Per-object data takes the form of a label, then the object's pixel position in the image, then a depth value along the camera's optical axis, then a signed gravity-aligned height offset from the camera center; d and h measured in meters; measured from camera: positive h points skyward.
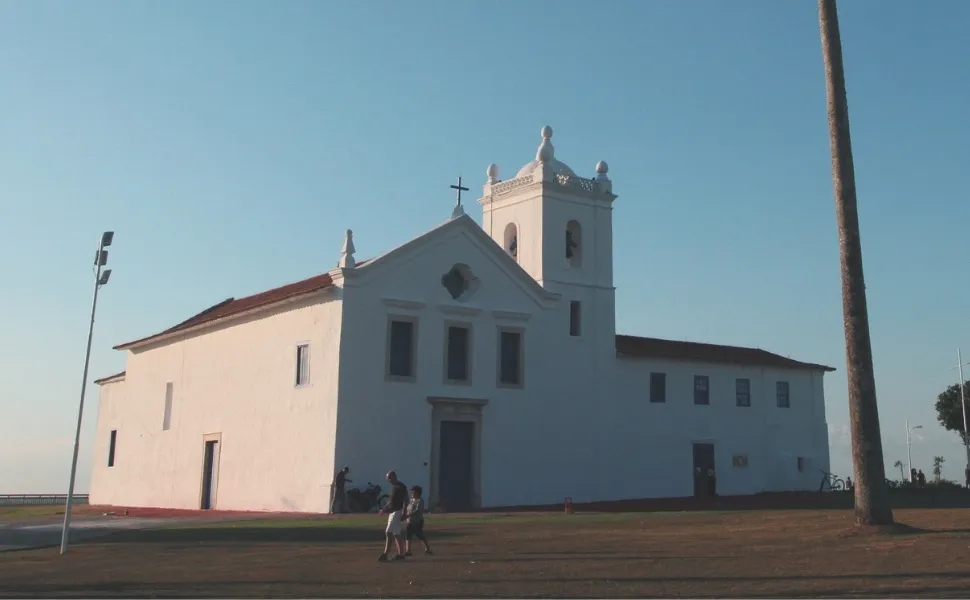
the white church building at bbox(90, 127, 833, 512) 30.69 +4.32
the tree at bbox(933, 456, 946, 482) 56.34 +3.25
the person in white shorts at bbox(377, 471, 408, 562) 16.02 +0.03
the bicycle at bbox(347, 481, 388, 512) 29.12 +0.37
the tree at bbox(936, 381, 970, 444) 61.91 +6.80
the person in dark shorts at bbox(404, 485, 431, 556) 16.61 -0.10
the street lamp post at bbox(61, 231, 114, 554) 19.00 +4.23
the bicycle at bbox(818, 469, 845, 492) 42.04 +1.59
